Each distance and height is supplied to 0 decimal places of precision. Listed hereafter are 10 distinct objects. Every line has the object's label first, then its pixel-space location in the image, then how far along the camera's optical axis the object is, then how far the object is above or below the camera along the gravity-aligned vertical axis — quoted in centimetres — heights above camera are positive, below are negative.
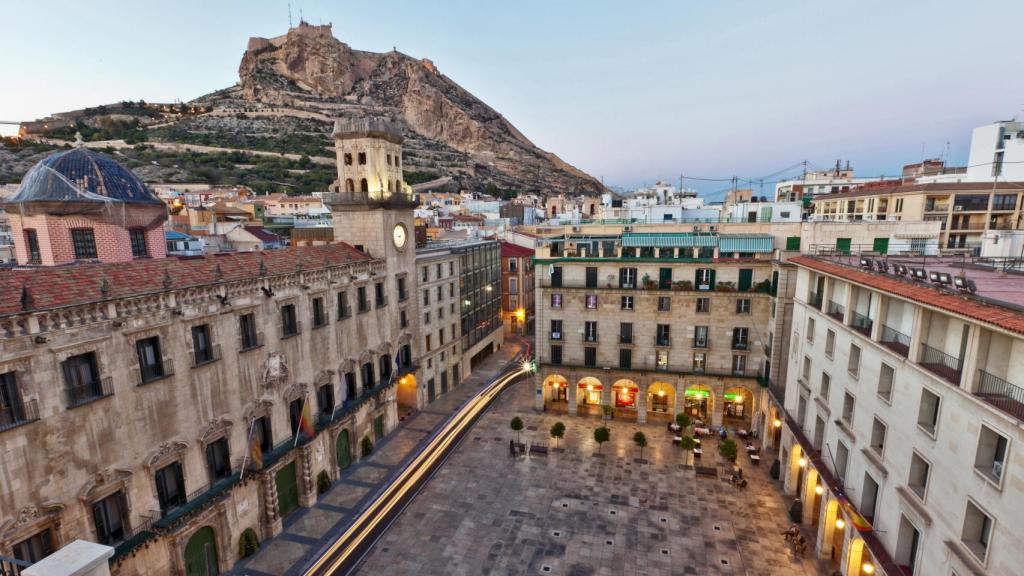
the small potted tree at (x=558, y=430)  4034 -1862
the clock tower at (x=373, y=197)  4128 +170
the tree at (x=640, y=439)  3903 -1885
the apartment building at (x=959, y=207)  5625 +41
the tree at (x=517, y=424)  4105 -1842
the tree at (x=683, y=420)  4159 -1841
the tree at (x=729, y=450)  3616 -1842
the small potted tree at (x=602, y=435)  3969 -1878
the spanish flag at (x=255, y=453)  2836 -1429
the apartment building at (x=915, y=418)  1512 -850
